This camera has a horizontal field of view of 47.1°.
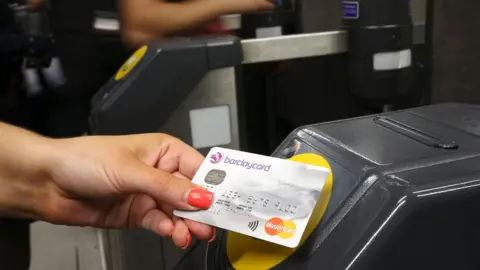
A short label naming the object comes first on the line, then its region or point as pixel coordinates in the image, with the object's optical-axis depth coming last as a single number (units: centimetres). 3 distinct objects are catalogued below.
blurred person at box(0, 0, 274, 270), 120
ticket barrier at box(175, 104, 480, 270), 56
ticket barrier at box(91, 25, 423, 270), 104
